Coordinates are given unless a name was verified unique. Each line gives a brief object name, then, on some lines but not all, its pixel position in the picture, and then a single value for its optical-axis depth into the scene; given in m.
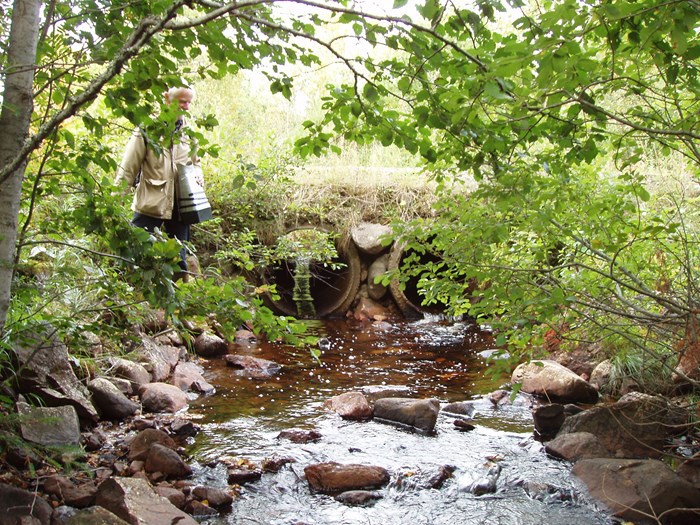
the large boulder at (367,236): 9.02
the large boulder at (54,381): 3.27
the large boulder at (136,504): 2.50
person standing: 4.32
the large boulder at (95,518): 2.32
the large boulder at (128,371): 4.61
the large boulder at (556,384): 4.92
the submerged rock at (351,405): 4.44
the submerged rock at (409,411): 4.23
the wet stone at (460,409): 4.59
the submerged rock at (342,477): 3.26
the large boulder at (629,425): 3.66
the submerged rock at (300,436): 3.93
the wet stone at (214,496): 2.99
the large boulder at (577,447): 3.64
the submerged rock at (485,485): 3.28
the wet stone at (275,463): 3.46
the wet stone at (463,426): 4.24
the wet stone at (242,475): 3.28
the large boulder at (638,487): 2.93
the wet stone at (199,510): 2.88
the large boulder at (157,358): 5.02
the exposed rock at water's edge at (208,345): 6.24
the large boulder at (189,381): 4.92
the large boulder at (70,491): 2.60
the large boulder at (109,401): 3.97
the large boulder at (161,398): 4.32
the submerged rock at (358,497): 3.11
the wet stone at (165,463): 3.24
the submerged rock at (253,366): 5.57
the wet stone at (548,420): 4.19
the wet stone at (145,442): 3.33
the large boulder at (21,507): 2.21
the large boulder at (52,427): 3.00
